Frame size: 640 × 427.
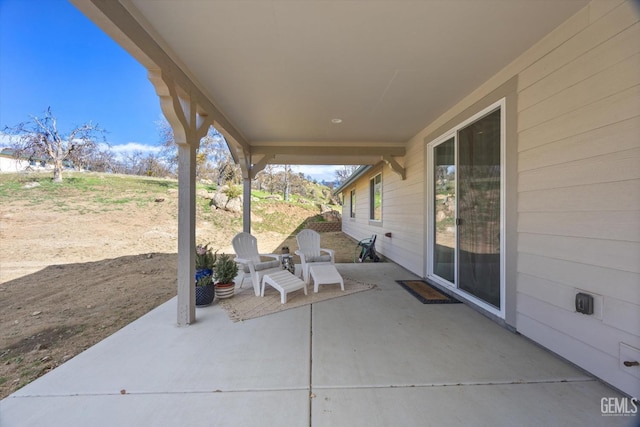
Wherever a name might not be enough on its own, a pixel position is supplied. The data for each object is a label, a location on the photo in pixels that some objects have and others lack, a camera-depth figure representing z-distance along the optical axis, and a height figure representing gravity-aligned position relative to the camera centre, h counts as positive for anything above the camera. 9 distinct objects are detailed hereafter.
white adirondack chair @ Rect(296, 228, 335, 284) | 4.30 -0.71
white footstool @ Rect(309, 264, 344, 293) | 3.93 -0.96
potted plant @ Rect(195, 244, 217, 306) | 3.34 -0.84
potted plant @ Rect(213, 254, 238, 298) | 3.67 -0.93
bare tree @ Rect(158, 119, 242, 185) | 15.96 +3.70
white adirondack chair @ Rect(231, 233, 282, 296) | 3.81 -0.74
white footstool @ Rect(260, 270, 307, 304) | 3.50 -0.98
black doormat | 3.51 -1.17
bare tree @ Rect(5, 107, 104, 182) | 12.88 +3.79
